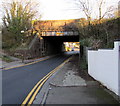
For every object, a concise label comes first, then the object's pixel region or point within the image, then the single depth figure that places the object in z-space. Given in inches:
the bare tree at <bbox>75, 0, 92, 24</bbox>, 558.1
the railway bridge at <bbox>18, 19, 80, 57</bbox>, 1001.7
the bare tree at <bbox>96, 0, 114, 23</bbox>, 523.3
